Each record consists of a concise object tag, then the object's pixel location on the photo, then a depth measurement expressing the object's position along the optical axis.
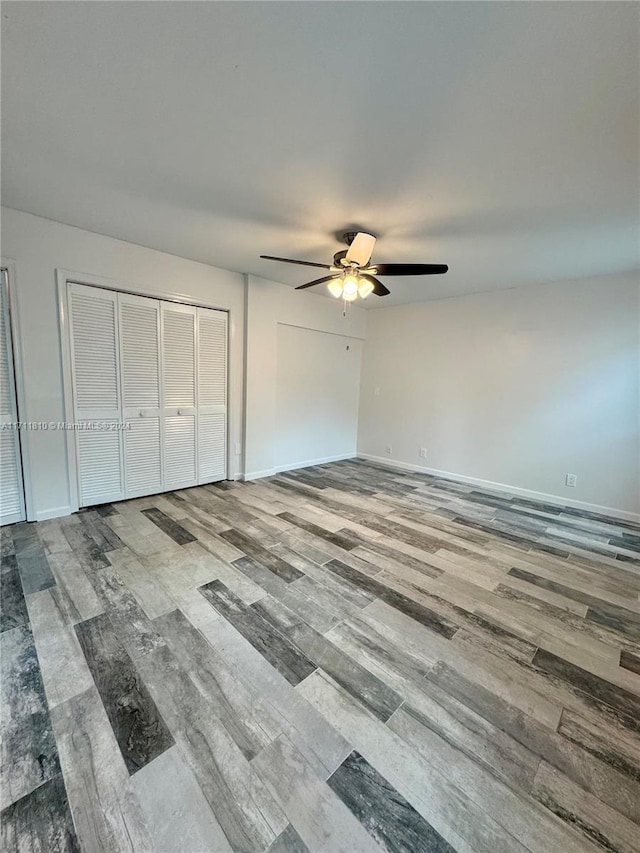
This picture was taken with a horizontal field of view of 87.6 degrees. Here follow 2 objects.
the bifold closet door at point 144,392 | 3.05
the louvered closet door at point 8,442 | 2.63
